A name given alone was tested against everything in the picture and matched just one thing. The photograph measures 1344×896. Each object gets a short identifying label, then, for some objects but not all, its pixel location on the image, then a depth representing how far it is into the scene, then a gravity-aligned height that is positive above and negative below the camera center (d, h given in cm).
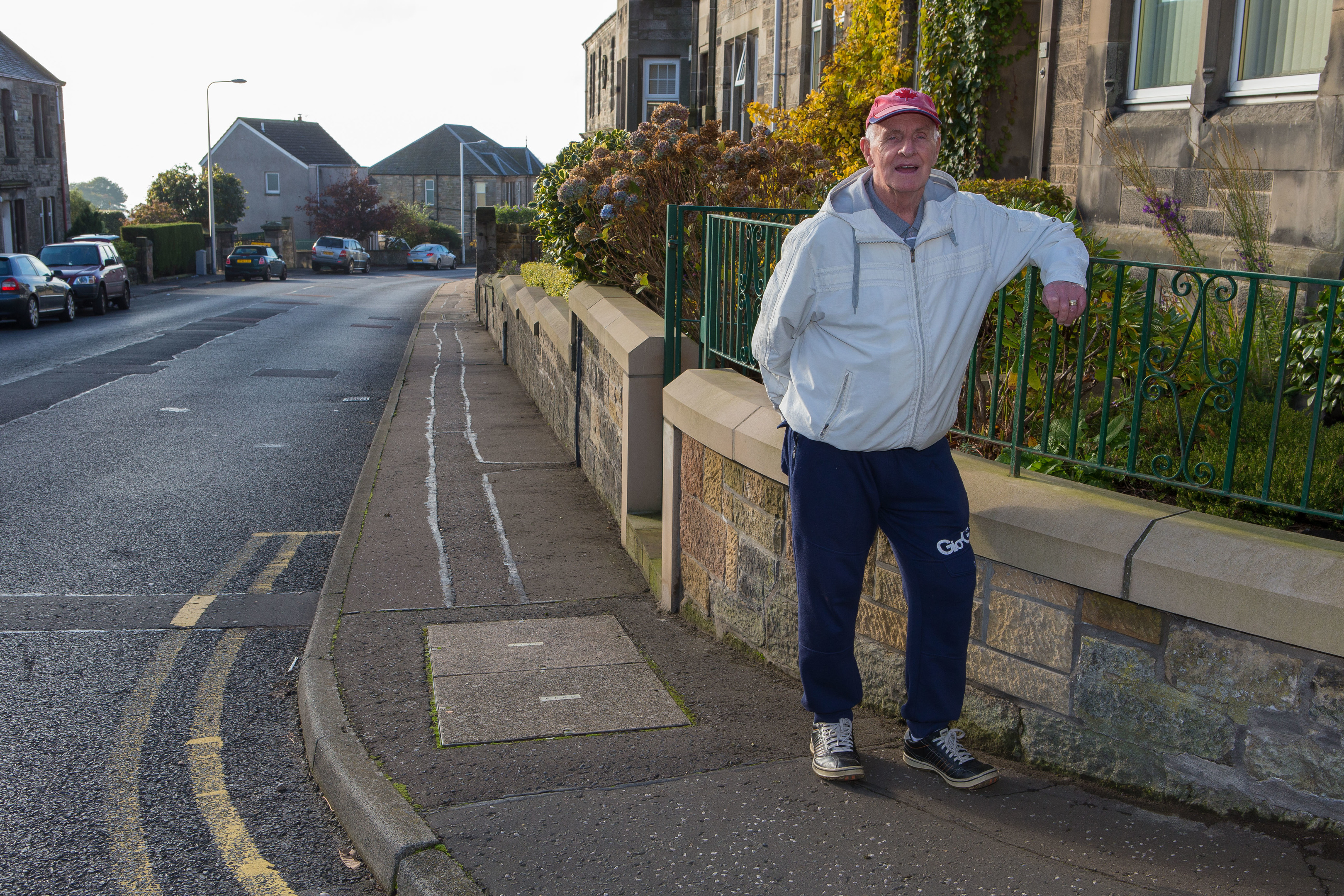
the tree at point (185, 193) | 5997 +248
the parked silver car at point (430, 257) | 6688 -56
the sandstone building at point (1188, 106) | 681 +111
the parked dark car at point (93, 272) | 2662 -74
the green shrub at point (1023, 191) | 880 +53
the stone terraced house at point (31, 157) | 3922 +281
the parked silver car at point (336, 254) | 5812 -46
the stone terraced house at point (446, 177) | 8581 +510
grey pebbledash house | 7575 +474
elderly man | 349 -38
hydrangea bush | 844 +52
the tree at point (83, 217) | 4528 +85
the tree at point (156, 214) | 5834 +133
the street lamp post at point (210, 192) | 4919 +212
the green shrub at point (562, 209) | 1054 +38
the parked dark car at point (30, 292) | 2250 -106
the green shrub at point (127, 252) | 4150 -42
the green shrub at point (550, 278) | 1186 -32
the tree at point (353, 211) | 7144 +206
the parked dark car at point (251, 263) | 4581 -77
